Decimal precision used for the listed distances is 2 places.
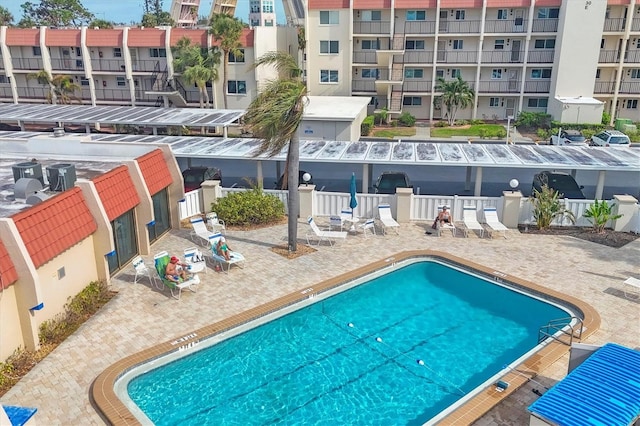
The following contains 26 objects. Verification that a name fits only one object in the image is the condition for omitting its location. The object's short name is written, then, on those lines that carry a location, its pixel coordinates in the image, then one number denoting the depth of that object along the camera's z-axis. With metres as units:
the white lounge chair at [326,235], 19.14
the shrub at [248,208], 21.22
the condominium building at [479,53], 44.94
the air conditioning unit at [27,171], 16.52
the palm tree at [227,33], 43.59
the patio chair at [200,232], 19.14
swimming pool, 11.19
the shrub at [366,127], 43.66
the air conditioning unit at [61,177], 15.70
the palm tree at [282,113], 16.81
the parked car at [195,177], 24.93
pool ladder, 13.09
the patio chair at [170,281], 15.42
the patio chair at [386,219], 20.31
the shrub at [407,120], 47.03
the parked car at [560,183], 22.84
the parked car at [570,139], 37.09
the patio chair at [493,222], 19.84
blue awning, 8.72
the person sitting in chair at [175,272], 15.45
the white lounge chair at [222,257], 17.11
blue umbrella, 20.83
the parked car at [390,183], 23.97
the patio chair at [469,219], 20.30
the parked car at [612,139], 35.36
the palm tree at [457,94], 46.09
